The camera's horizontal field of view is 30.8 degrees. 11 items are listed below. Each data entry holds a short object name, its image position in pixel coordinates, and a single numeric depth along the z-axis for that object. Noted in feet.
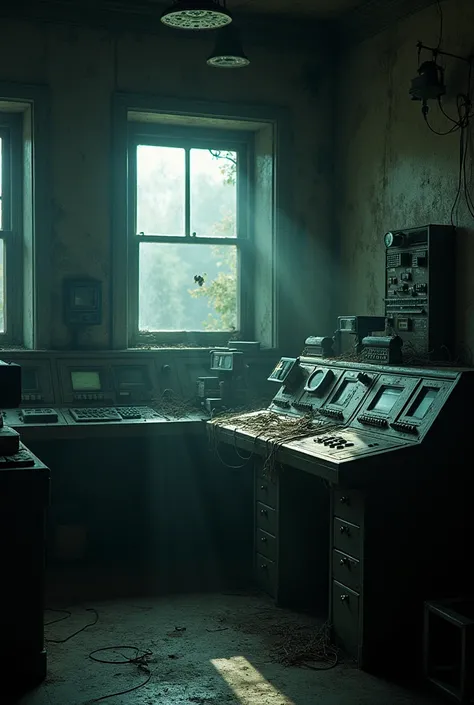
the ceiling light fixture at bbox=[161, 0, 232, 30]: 14.38
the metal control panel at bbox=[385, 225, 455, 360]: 16.25
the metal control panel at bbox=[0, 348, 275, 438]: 17.66
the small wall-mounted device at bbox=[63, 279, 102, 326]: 19.30
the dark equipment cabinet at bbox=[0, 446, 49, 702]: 12.14
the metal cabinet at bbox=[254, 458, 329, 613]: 16.11
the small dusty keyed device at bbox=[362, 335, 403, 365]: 15.57
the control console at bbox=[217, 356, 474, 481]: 13.15
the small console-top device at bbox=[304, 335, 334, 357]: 18.17
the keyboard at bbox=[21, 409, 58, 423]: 16.99
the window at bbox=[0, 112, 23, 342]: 19.92
